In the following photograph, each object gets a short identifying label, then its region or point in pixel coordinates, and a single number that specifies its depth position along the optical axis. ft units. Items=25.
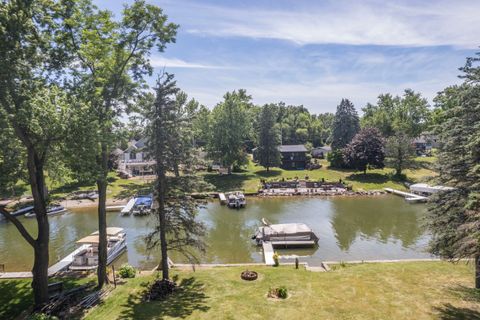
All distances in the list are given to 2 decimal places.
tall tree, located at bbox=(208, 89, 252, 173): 174.09
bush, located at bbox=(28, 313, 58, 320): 36.55
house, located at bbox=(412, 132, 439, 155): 251.19
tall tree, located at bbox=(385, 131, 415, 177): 157.69
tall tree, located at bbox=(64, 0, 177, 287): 44.29
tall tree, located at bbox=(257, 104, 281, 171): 184.55
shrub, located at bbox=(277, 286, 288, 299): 43.86
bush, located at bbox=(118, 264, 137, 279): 55.31
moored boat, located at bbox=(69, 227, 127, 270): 67.67
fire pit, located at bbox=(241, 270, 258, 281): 50.83
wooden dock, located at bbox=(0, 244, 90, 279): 57.16
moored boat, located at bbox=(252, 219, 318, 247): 79.92
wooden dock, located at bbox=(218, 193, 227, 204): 129.84
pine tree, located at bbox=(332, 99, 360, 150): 217.36
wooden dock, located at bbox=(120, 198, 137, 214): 116.07
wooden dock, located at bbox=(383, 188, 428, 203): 124.77
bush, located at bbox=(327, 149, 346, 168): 189.37
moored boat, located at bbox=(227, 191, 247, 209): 122.42
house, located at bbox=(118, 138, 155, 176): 182.91
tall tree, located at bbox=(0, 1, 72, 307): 35.68
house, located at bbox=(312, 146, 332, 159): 238.27
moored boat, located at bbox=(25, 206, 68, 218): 111.08
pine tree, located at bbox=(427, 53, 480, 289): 34.66
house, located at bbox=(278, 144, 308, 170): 204.64
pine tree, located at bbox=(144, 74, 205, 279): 47.44
